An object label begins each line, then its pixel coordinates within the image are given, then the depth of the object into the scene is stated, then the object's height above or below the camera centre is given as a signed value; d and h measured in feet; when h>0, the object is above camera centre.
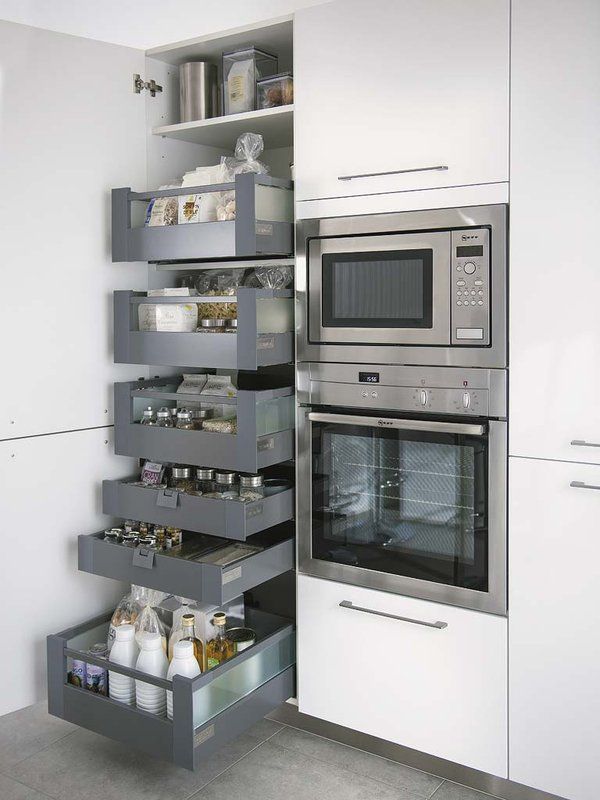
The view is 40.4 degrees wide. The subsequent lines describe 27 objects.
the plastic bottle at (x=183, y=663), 6.88 -2.76
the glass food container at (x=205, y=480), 7.66 -1.36
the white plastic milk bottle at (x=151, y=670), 7.02 -2.91
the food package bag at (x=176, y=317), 7.47 +0.17
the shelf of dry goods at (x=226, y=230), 6.92 +0.93
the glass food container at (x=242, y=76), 7.70 +2.45
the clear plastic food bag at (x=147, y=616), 7.52 -2.59
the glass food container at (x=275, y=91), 7.48 +2.26
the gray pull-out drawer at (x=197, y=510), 7.03 -1.57
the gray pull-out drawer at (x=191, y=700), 6.63 -3.17
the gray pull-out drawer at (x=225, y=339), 6.87 -0.03
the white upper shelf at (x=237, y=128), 7.51 +2.04
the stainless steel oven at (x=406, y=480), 6.46 -1.23
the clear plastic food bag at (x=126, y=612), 7.61 -2.61
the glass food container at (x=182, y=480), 7.74 -1.39
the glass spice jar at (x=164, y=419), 7.79 -0.79
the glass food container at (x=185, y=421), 7.63 -0.80
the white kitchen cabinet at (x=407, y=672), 6.59 -2.89
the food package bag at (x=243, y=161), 7.23 +1.58
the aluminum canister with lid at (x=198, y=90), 8.09 +2.44
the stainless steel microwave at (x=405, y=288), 6.31 +0.38
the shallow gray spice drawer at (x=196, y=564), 6.95 -2.03
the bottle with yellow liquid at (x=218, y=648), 7.32 -2.82
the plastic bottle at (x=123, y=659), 7.19 -2.88
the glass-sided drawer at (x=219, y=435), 6.98 -0.90
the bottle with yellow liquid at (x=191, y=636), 7.23 -2.68
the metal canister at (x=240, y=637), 7.38 -2.75
